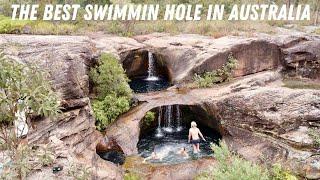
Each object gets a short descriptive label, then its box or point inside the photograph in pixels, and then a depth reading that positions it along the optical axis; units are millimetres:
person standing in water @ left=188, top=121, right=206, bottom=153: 11734
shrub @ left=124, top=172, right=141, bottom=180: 9615
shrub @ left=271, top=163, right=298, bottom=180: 7926
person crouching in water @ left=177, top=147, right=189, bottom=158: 11614
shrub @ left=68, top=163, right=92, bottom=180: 5296
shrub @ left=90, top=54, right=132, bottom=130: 12758
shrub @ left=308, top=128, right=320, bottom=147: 10078
